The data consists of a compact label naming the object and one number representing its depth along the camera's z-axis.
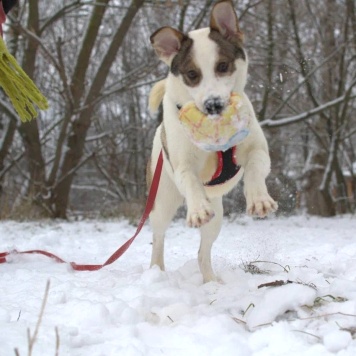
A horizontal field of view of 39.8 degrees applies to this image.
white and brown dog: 2.63
